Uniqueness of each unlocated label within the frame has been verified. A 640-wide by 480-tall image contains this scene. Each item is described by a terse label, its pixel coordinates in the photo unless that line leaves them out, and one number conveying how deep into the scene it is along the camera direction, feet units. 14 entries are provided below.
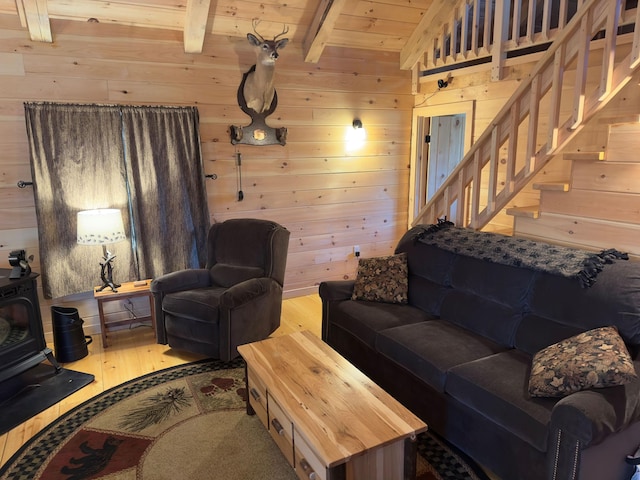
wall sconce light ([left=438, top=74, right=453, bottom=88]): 14.93
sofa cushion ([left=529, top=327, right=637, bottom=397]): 5.98
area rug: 7.44
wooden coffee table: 5.87
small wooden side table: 11.58
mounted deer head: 12.03
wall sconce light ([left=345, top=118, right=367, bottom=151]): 15.56
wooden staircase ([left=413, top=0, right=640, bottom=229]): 8.78
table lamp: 11.00
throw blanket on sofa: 7.81
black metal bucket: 11.08
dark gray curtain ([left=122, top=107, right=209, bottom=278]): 12.40
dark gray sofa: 5.87
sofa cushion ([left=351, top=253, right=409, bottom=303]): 10.68
